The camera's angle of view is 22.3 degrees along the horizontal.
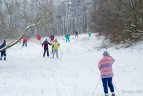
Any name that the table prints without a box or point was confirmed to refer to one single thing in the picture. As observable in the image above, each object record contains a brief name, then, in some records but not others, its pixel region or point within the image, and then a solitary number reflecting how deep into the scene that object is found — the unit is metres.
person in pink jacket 14.13
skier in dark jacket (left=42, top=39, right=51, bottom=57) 32.78
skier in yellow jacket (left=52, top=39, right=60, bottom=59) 30.76
